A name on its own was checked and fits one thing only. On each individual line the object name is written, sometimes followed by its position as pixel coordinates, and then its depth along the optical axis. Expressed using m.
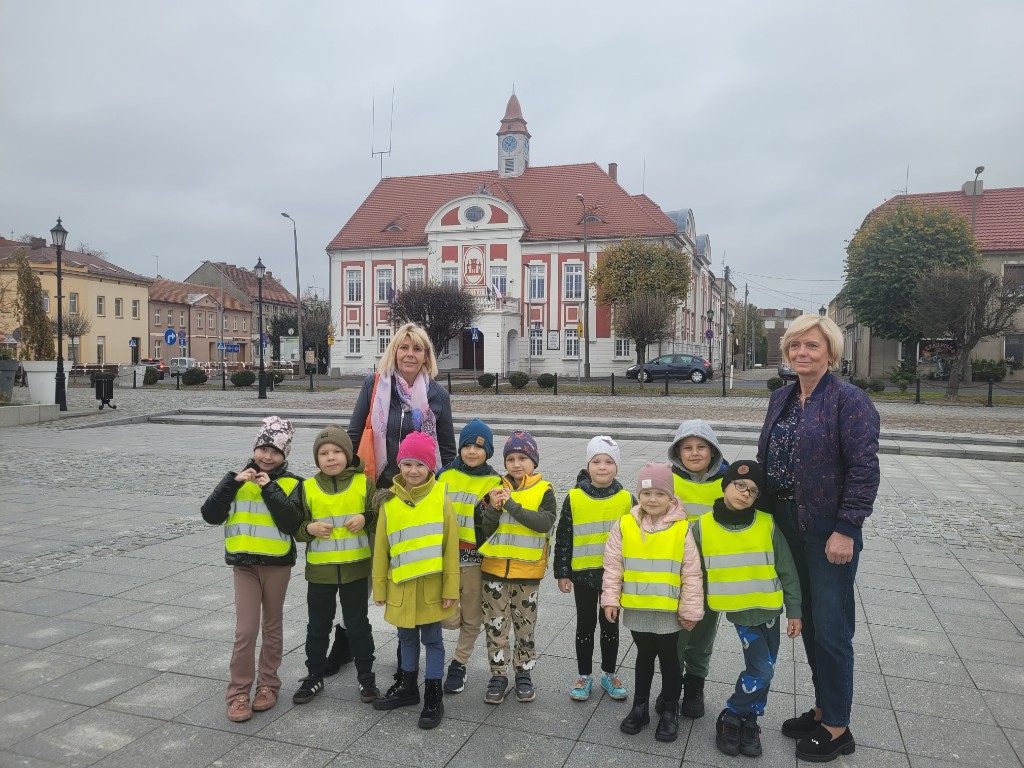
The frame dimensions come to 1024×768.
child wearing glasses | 3.25
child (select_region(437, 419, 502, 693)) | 3.77
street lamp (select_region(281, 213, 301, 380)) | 46.26
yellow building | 58.09
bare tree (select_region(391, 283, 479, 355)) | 35.41
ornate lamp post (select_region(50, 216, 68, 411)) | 20.61
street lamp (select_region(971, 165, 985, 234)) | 40.64
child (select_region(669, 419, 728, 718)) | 3.56
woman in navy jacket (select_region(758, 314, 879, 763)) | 3.07
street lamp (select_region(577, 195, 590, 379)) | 40.78
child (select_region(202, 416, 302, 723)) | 3.49
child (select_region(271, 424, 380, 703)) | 3.64
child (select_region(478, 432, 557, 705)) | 3.66
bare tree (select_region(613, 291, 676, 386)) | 33.00
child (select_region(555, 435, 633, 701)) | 3.64
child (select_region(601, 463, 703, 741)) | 3.31
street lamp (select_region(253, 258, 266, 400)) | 26.56
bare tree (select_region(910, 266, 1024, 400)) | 24.81
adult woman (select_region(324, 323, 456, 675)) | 4.15
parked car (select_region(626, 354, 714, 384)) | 37.78
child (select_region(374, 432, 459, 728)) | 3.51
